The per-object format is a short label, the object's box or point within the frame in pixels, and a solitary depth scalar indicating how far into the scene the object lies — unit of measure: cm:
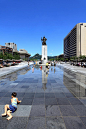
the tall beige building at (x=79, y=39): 11919
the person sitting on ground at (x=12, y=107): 387
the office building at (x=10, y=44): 15806
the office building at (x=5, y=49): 10088
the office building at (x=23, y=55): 15450
